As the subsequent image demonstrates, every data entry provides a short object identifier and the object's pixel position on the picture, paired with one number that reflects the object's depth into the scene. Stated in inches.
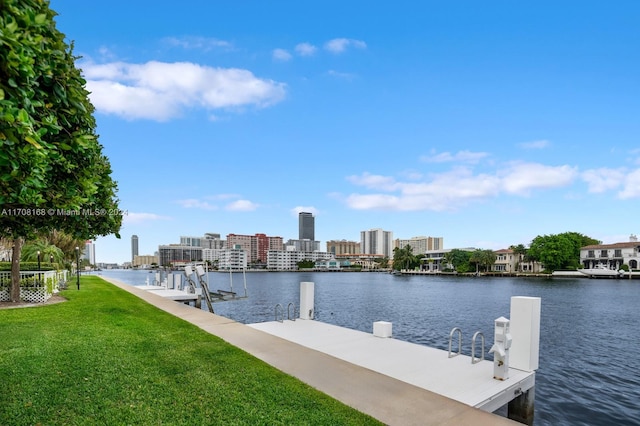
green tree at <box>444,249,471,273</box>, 5226.4
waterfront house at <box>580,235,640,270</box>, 3718.0
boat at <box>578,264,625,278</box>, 3597.4
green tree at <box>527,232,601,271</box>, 4205.2
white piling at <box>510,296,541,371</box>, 328.8
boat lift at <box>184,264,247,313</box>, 842.2
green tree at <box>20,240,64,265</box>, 1332.4
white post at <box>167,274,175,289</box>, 1310.3
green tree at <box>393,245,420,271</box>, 6081.7
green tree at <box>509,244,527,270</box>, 4926.2
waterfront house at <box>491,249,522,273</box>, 5022.1
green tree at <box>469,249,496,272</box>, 4899.1
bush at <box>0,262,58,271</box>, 926.3
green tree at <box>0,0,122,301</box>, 101.8
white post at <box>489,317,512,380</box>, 304.2
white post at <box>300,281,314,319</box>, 572.4
